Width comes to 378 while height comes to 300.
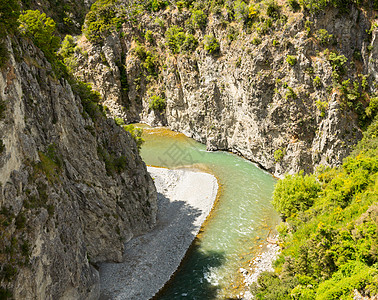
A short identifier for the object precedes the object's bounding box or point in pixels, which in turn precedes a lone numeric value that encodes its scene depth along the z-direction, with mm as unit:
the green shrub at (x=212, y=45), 47188
